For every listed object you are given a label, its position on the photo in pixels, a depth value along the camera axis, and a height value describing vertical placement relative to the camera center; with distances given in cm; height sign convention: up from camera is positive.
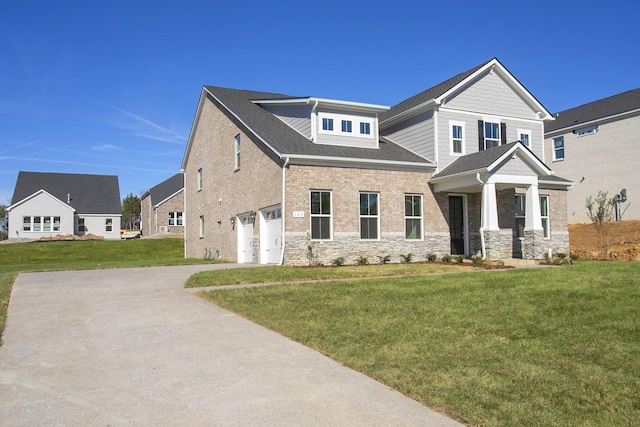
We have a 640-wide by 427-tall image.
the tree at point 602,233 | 2105 -28
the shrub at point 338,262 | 1811 -108
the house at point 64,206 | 4762 +307
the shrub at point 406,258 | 1942 -105
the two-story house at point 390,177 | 1847 +209
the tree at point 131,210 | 7850 +400
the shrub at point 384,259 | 1912 -106
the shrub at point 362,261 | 1844 -108
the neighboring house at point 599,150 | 2911 +475
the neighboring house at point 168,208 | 4838 +259
